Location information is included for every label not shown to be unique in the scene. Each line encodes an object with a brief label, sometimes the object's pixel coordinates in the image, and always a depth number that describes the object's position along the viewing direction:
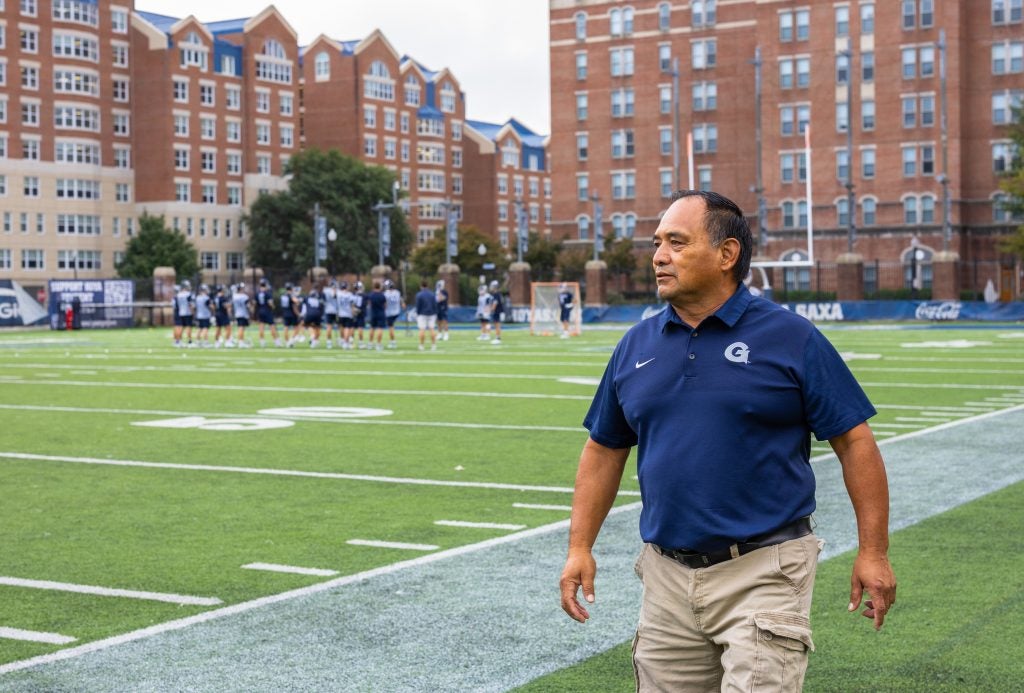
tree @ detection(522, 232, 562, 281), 82.69
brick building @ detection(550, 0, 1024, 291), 75.81
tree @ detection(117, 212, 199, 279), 89.06
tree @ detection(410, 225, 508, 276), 98.06
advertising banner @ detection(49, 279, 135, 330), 60.25
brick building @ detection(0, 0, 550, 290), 87.62
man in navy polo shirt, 4.04
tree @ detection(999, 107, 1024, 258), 61.56
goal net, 49.06
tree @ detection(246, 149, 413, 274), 96.00
